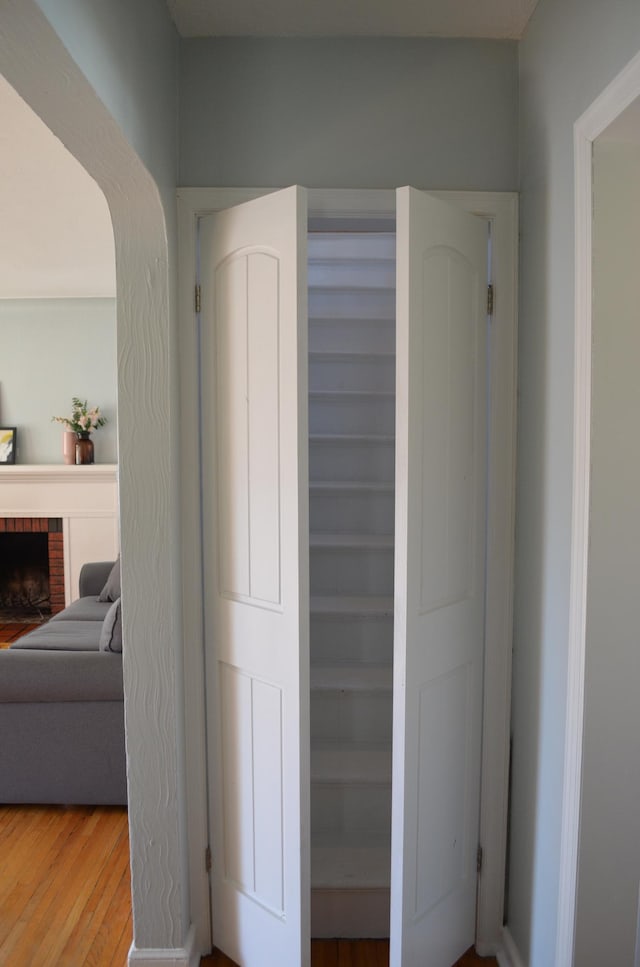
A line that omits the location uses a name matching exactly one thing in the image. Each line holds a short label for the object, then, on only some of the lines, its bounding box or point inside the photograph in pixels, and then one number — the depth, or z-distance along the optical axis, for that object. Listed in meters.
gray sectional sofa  3.03
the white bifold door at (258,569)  1.90
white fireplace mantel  6.10
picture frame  6.31
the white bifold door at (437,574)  1.86
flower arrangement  6.18
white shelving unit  2.39
